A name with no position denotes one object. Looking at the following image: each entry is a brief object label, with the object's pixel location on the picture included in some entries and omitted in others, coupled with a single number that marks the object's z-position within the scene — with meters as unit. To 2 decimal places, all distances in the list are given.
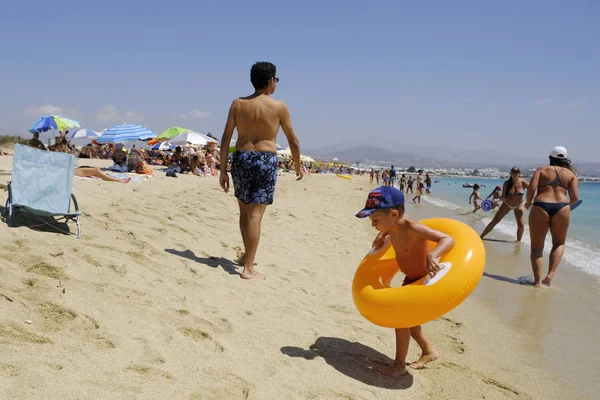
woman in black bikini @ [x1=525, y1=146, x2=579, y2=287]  5.22
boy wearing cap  2.58
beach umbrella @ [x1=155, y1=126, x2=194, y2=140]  20.31
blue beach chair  4.09
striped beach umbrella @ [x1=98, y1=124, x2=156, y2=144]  13.85
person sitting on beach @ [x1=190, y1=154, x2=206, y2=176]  15.55
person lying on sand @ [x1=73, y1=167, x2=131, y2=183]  9.08
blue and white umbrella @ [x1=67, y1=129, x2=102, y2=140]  23.22
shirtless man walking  3.79
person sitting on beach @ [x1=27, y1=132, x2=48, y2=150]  13.42
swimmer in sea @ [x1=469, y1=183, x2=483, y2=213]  16.16
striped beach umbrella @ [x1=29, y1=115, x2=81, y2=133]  15.85
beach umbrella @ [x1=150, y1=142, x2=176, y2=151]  25.28
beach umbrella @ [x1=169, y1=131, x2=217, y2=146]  20.50
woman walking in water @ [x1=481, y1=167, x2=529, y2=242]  8.66
